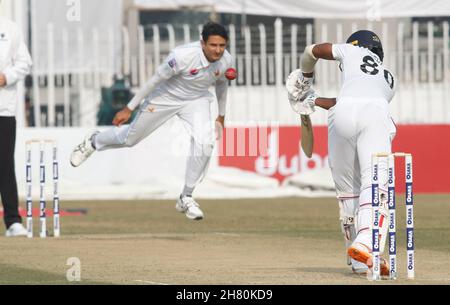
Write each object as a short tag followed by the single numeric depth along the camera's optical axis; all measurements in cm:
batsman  1012
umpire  1454
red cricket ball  1440
